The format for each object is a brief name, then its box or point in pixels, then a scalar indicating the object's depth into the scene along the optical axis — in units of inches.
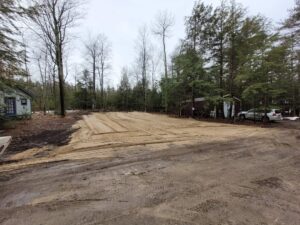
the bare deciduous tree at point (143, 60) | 1556.3
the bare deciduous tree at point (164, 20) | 1310.3
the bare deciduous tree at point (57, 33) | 867.4
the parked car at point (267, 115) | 700.3
